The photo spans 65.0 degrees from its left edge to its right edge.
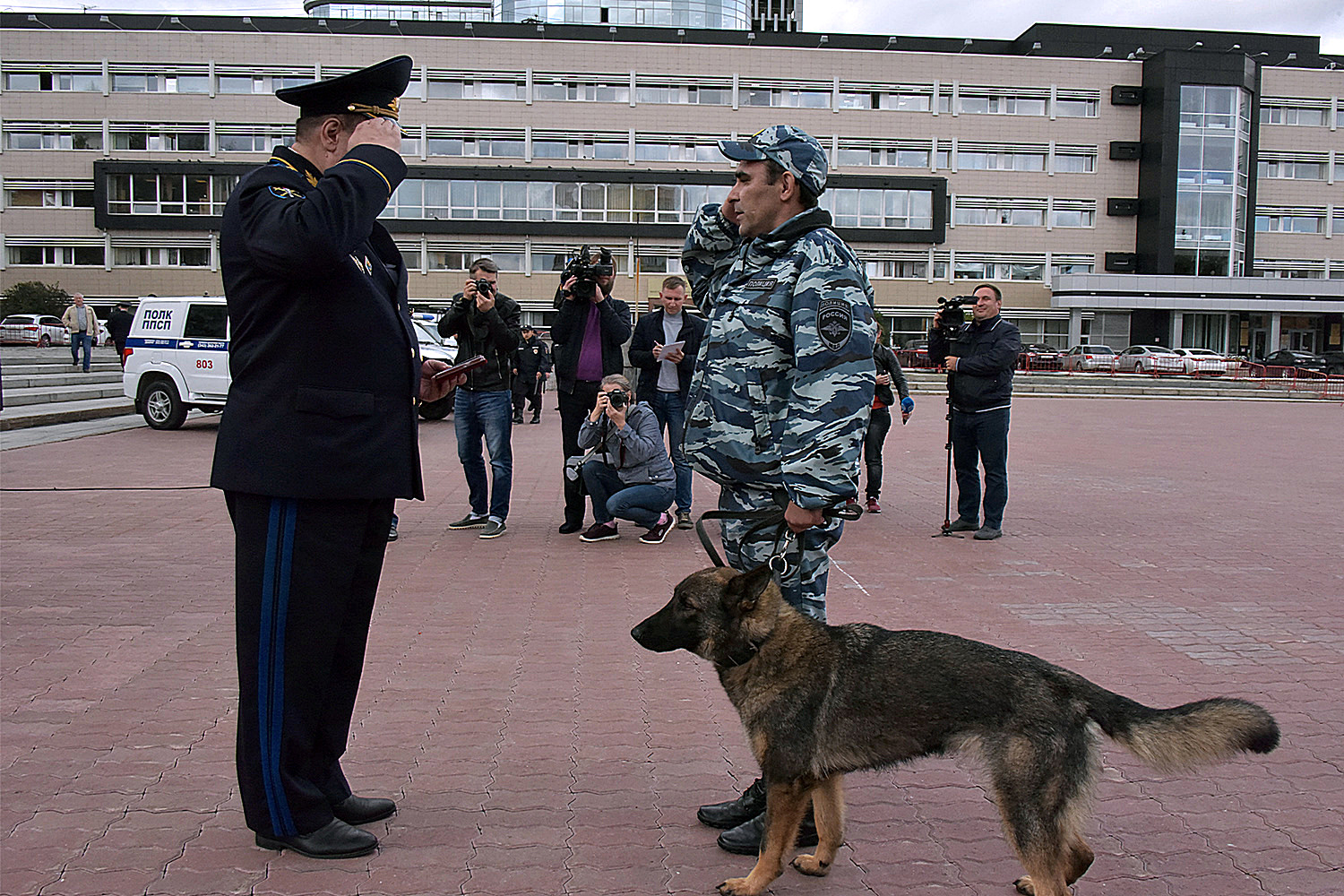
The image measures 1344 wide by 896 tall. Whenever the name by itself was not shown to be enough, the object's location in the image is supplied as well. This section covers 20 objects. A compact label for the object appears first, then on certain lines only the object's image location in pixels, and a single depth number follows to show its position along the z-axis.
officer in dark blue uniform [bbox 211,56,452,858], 2.89
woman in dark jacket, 10.55
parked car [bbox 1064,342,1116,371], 51.06
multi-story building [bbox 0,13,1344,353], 61.06
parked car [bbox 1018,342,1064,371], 49.94
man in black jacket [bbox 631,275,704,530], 9.34
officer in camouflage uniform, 3.19
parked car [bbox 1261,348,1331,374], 52.44
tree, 56.25
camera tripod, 9.16
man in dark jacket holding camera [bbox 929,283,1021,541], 9.09
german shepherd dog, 2.76
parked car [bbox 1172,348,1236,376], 45.58
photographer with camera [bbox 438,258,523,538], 8.77
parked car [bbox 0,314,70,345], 45.25
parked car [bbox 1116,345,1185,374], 46.69
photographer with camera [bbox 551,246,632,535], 8.98
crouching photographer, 8.67
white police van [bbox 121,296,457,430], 17.77
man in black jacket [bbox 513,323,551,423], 20.09
